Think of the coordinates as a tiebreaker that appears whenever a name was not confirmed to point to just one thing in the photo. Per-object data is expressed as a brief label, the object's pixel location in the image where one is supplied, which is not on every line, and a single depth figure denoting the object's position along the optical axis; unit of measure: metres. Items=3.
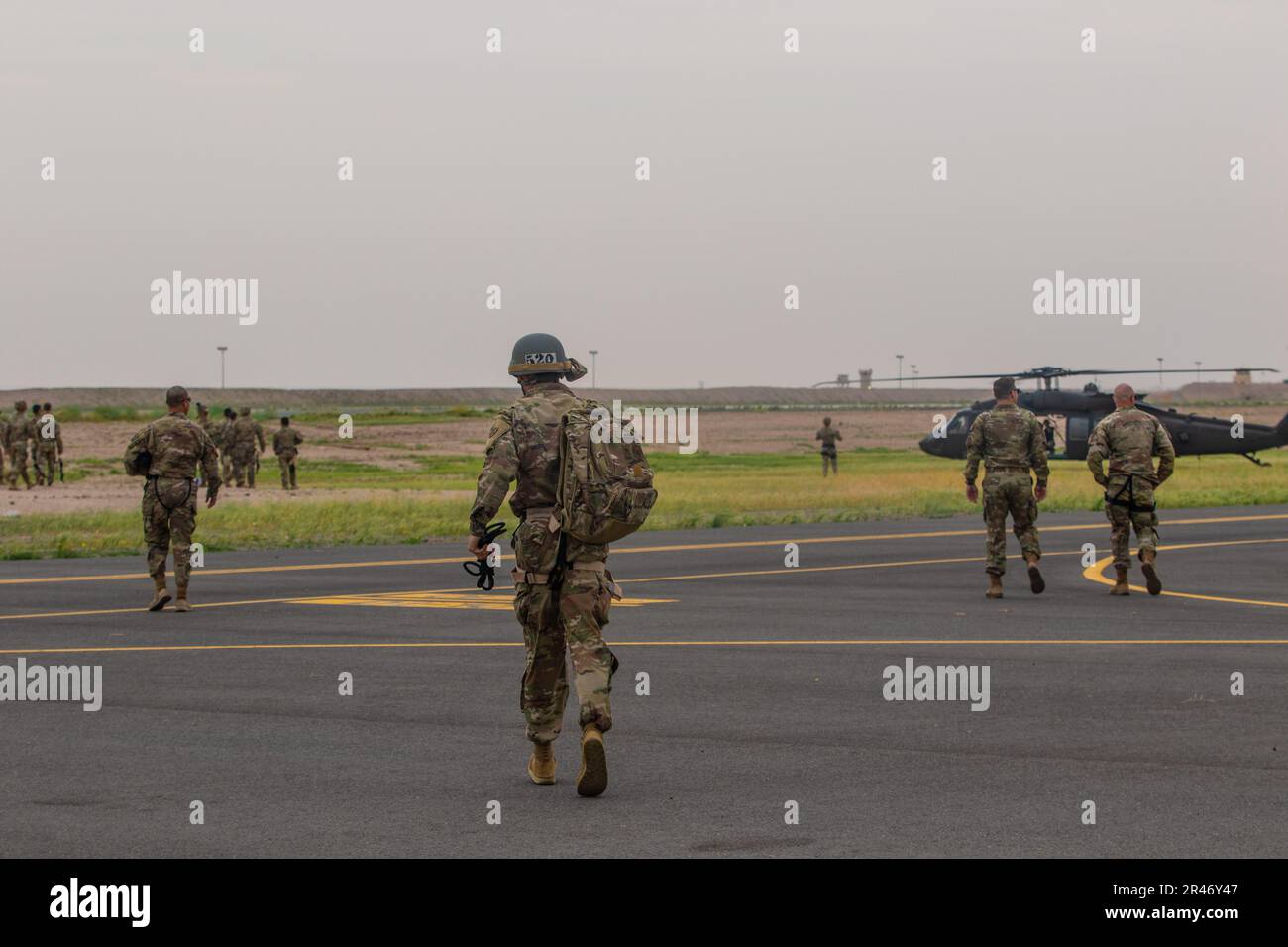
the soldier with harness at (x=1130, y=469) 18.36
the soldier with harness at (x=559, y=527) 8.53
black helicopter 46.09
